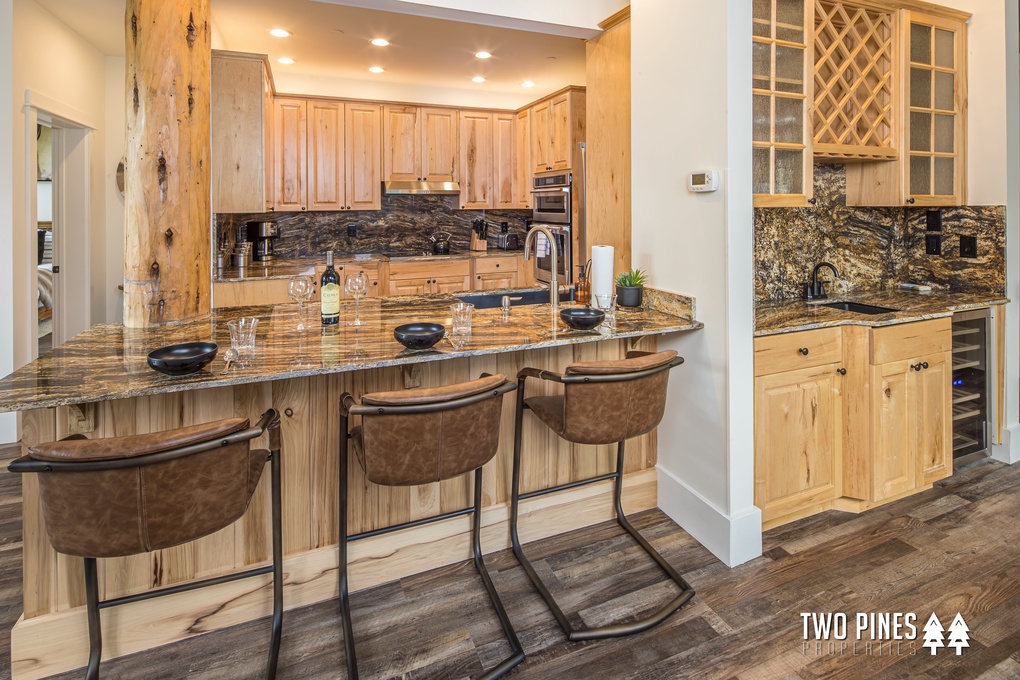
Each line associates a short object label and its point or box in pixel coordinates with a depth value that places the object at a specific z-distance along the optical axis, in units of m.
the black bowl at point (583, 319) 2.36
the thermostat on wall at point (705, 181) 2.31
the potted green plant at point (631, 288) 2.83
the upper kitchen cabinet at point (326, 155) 5.41
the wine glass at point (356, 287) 2.57
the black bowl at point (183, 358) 1.72
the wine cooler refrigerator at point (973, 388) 3.18
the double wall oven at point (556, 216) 5.02
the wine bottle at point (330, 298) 2.47
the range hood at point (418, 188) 5.75
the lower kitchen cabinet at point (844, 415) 2.55
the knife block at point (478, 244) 6.26
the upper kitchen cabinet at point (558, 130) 5.07
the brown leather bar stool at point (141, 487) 1.41
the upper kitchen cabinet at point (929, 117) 3.18
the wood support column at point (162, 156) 2.37
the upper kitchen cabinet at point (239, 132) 4.12
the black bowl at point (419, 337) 2.01
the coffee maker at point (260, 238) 5.47
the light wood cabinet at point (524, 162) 6.06
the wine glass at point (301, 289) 2.54
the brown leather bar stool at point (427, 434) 1.75
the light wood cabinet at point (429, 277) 5.57
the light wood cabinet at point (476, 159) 6.09
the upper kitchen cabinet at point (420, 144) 5.79
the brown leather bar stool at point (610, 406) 2.01
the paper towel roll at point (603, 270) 2.78
